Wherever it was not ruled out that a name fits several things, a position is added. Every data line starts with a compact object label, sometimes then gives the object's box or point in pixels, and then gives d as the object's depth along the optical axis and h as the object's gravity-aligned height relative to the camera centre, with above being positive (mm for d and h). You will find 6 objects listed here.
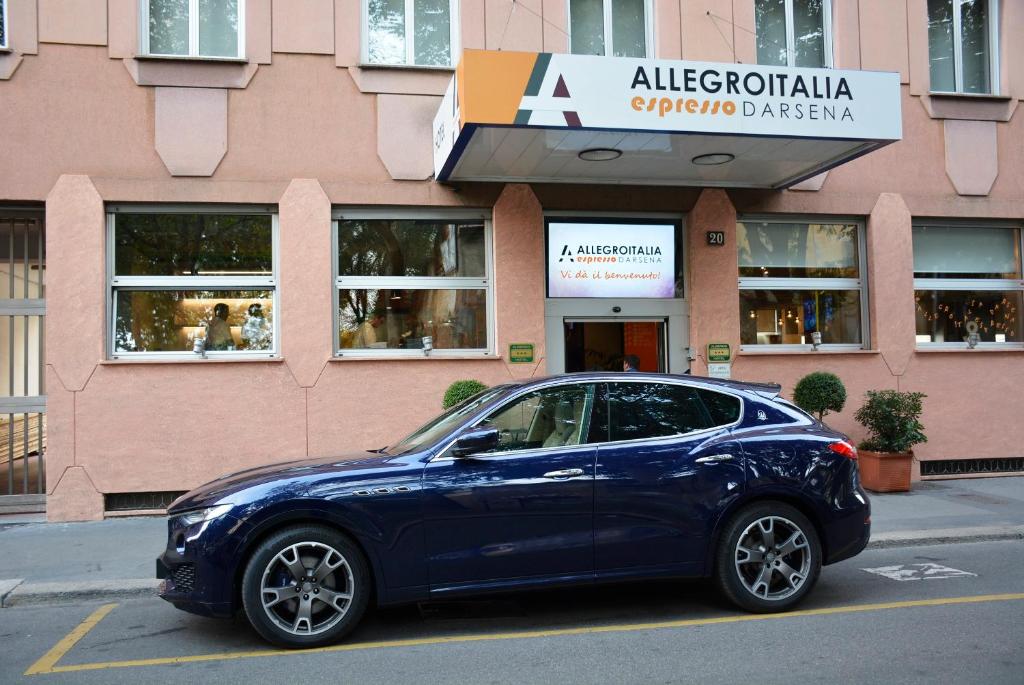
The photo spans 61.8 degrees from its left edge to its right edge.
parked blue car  5152 -850
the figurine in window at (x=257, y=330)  10430 +603
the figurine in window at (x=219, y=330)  10352 +607
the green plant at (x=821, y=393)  10680 -306
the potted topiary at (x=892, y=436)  10445 -849
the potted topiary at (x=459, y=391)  9930 -178
